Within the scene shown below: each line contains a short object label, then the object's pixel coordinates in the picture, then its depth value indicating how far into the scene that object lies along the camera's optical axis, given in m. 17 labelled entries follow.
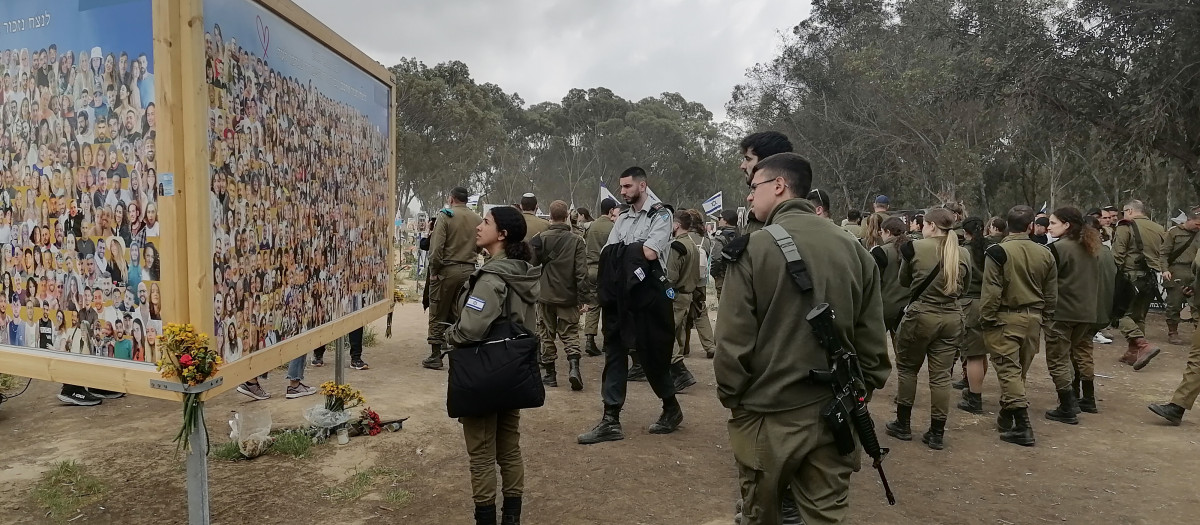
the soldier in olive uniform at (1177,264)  10.15
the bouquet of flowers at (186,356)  2.98
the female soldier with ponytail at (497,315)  3.40
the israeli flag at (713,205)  14.91
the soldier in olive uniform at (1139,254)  9.43
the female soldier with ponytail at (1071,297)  6.34
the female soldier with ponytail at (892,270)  5.78
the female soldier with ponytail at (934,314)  5.37
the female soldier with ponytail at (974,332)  6.27
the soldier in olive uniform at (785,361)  2.67
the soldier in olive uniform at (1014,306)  5.60
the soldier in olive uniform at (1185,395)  6.03
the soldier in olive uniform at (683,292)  7.42
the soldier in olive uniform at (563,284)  7.50
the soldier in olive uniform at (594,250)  8.80
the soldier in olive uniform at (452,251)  7.53
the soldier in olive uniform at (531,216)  8.64
